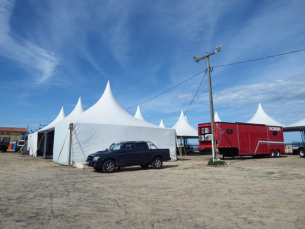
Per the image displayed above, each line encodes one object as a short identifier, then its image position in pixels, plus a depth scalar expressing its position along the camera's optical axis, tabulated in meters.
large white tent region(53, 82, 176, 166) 15.91
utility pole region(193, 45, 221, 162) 15.90
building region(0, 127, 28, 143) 66.25
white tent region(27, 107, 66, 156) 27.09
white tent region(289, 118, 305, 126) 29.67
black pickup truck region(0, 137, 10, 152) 36.69
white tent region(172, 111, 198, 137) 33.81
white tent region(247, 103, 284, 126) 34.53
